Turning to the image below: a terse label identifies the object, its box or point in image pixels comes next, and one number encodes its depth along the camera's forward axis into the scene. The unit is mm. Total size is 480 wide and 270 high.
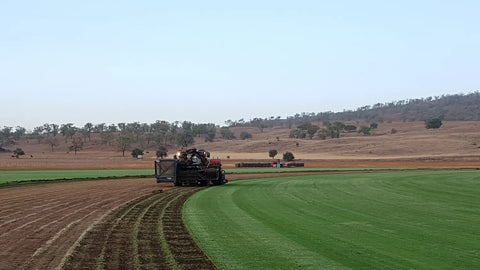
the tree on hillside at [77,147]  185700
